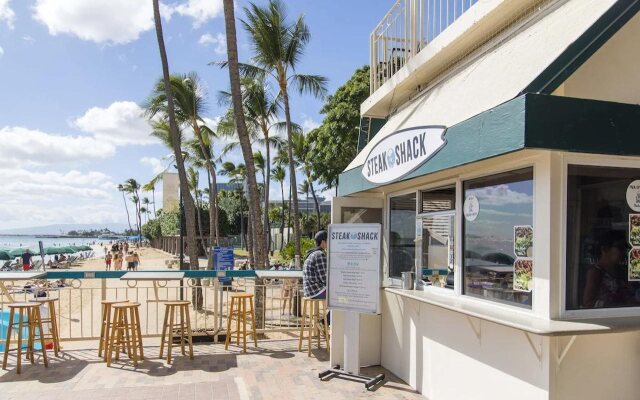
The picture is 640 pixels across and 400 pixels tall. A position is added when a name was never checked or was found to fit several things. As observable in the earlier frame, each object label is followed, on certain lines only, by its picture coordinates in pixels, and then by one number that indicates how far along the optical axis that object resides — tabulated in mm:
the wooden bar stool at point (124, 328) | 6486
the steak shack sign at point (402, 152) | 4314
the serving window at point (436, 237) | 5156
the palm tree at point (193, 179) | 47681
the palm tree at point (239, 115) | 9867
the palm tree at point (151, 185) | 35744
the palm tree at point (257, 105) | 20609
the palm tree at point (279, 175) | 52566
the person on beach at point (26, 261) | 28325
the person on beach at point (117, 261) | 29344
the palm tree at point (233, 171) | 49406
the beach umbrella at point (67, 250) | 52000
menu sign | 5648
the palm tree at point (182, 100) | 18219
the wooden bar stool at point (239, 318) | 7148
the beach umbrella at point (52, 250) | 49250
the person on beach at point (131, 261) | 27516
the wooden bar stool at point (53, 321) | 6798
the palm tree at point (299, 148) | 31734
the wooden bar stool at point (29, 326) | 6200
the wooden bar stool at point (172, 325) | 6603
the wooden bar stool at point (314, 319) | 6945
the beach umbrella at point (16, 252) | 41975
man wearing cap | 6562
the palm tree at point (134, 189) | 98125
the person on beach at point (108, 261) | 31209
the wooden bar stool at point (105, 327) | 6605
